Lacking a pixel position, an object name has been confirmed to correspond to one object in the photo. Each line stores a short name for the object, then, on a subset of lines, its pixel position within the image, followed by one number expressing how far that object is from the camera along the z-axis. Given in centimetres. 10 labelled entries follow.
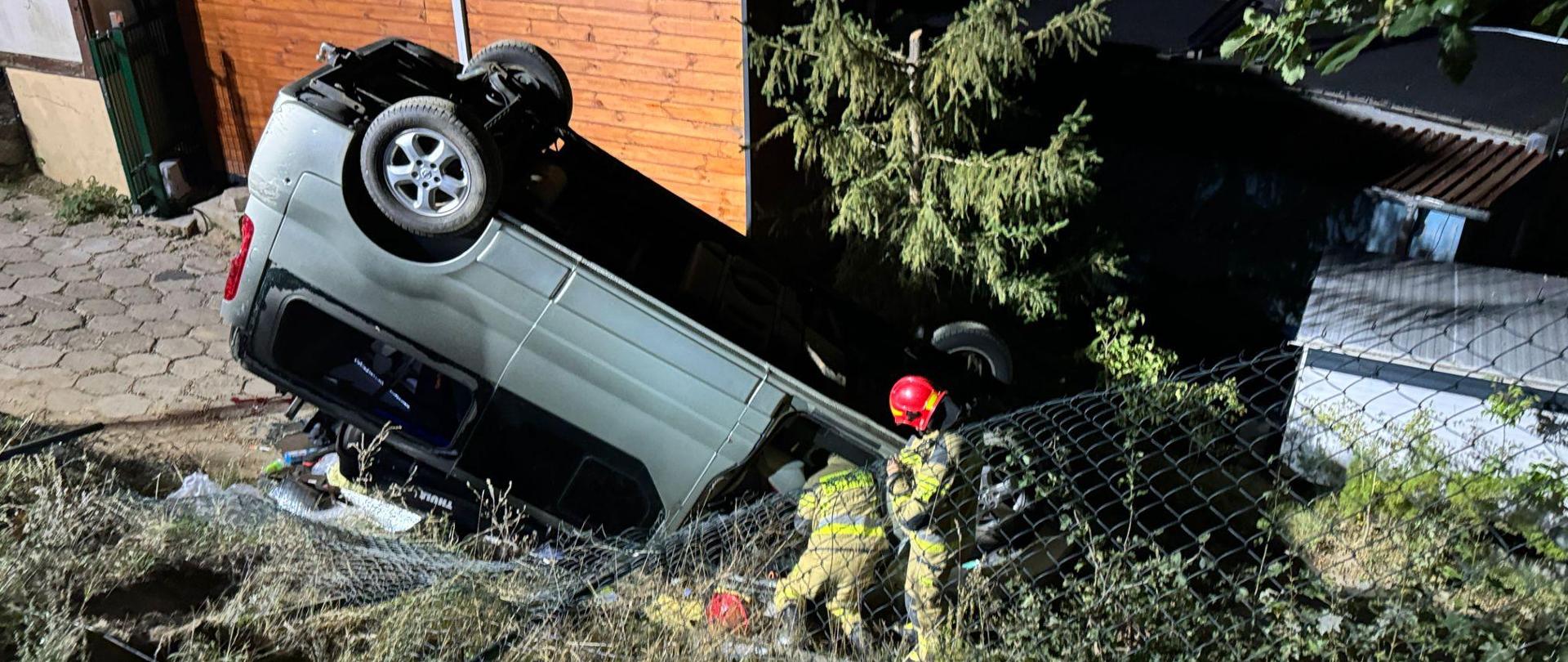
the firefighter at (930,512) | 418
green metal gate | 900
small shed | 523
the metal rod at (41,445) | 480
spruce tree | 591
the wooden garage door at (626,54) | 789
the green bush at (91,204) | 940
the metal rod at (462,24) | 844
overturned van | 454
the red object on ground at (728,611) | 392
